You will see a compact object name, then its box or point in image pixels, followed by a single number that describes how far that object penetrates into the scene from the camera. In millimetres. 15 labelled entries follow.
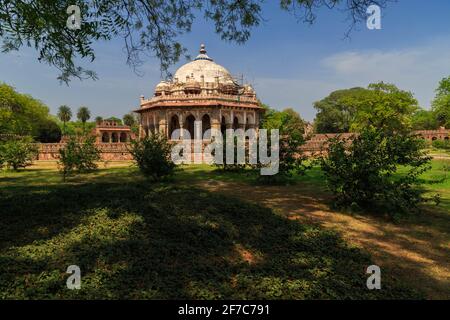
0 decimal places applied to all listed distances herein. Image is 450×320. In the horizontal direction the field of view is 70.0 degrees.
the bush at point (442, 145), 28353
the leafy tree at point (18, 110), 34500
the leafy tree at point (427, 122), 67269
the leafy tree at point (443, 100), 34769
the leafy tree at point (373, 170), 7512
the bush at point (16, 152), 17547
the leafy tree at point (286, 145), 12445
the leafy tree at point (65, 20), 6867
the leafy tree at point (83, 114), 73312
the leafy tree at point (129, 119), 80062
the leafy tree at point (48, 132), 50594
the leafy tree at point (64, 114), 68500
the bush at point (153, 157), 12445
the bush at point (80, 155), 15880
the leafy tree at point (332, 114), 59375
